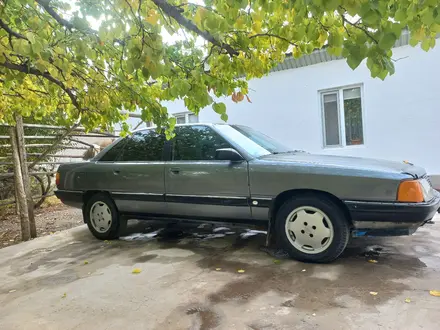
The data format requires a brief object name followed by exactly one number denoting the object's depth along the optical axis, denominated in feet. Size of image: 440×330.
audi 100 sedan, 10.25
